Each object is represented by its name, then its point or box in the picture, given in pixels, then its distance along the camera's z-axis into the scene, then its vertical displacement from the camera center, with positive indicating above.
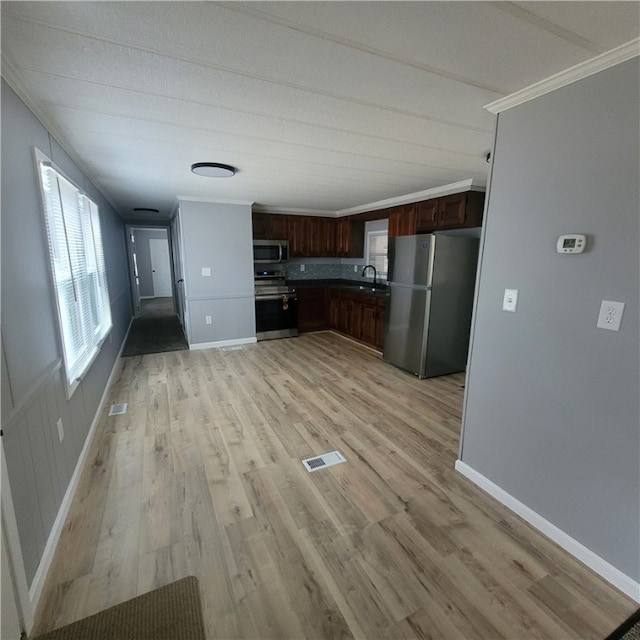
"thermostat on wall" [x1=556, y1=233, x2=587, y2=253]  1.47 +0.08
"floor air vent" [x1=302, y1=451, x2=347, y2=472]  2.26 -1.44
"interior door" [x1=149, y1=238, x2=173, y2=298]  9.62 -0.38
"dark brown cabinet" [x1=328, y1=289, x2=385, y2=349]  4.88 -0.94
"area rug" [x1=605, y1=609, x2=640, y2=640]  1.25 -1.43
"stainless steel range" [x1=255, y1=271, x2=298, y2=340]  5.37 -0.83
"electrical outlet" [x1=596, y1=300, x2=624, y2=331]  1.38 -0.23
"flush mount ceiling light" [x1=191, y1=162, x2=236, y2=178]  2.81 +0.75
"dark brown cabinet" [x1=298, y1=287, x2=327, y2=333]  5.79 -0.94
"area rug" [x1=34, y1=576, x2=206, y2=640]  1.25 -1.45
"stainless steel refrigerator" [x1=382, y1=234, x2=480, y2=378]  3.68 -0.48
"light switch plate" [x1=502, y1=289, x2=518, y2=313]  1.79 -0.22
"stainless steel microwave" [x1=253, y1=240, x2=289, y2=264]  5.31 +0.08
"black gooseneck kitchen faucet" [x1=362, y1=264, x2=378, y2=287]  5.60 -0.25
